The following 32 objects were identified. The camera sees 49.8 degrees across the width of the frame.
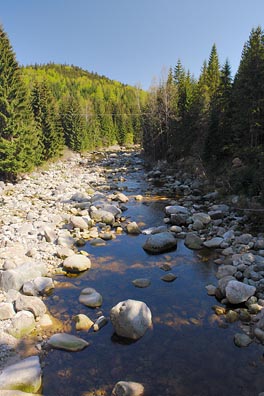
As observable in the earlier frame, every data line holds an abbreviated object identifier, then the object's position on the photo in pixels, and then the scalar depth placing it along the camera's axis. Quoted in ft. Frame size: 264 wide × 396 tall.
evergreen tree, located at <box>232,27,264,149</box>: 69.46
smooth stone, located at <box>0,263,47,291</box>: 32.22
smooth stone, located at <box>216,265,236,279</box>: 35.63
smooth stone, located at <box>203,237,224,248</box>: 44.34
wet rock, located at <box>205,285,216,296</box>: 32.71
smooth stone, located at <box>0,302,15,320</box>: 27.32
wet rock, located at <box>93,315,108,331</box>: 27.32
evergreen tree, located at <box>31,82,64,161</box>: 116.98
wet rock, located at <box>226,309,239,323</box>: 27.92
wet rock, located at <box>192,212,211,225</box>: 53.74
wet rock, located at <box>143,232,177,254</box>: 44.29
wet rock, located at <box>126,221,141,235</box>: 52.03
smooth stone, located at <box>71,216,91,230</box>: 52.39
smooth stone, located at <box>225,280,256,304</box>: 30.04
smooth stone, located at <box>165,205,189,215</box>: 60.49
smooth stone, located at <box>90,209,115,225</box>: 56.75
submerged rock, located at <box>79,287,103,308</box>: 30.94
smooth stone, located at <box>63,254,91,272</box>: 37.88
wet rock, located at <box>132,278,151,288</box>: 34.73
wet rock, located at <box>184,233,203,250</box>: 44.85
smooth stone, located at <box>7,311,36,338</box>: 25.98
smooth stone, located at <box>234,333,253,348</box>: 24.75
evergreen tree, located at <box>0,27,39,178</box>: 81.20
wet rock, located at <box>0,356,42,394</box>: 20.03
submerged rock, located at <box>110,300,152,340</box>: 26.25
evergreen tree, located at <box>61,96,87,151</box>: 164.76
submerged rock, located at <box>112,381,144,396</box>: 20.11
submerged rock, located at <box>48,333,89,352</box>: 24.68
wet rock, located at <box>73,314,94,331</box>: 27.35
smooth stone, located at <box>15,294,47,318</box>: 28.67
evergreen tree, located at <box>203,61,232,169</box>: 82.74
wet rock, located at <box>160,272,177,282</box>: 35.96
